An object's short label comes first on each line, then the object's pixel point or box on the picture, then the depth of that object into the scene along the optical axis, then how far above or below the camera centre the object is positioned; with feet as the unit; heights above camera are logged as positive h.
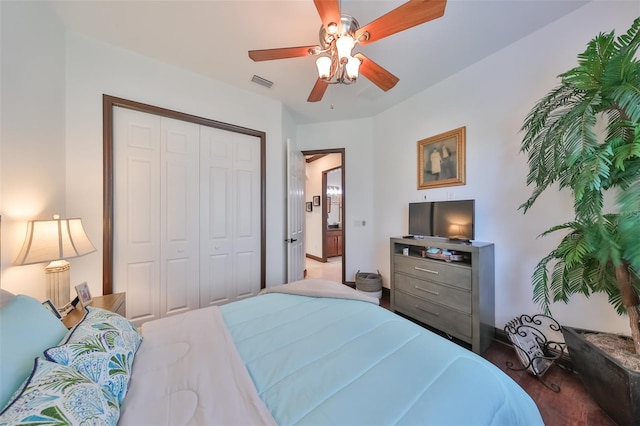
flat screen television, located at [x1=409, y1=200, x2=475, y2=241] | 7.07 -0.25
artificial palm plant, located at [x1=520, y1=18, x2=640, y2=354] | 3.39 +0.76
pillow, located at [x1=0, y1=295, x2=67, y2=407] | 2.14 -1.44
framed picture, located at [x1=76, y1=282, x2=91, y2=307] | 4.89 -1.82
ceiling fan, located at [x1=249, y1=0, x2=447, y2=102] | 3.89 +3.46
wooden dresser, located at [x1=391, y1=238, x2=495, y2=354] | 6.30 -2.43
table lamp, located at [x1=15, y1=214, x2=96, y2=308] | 4.24 -0.71
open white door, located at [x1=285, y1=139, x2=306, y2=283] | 9.70 +0.01
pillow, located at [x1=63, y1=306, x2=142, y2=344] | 2.89 -1.57
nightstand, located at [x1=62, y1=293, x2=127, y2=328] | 4.35 -2.15
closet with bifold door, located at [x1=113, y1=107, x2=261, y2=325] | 7.02 -0.07
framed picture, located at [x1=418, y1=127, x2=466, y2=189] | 7.82 +1.95
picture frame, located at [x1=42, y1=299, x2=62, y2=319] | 3.79 -1.61
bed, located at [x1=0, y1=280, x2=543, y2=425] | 2.24 -2.05
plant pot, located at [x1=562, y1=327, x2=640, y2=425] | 3.80 -3.10
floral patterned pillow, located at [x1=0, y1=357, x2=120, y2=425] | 1.73 -1.57
